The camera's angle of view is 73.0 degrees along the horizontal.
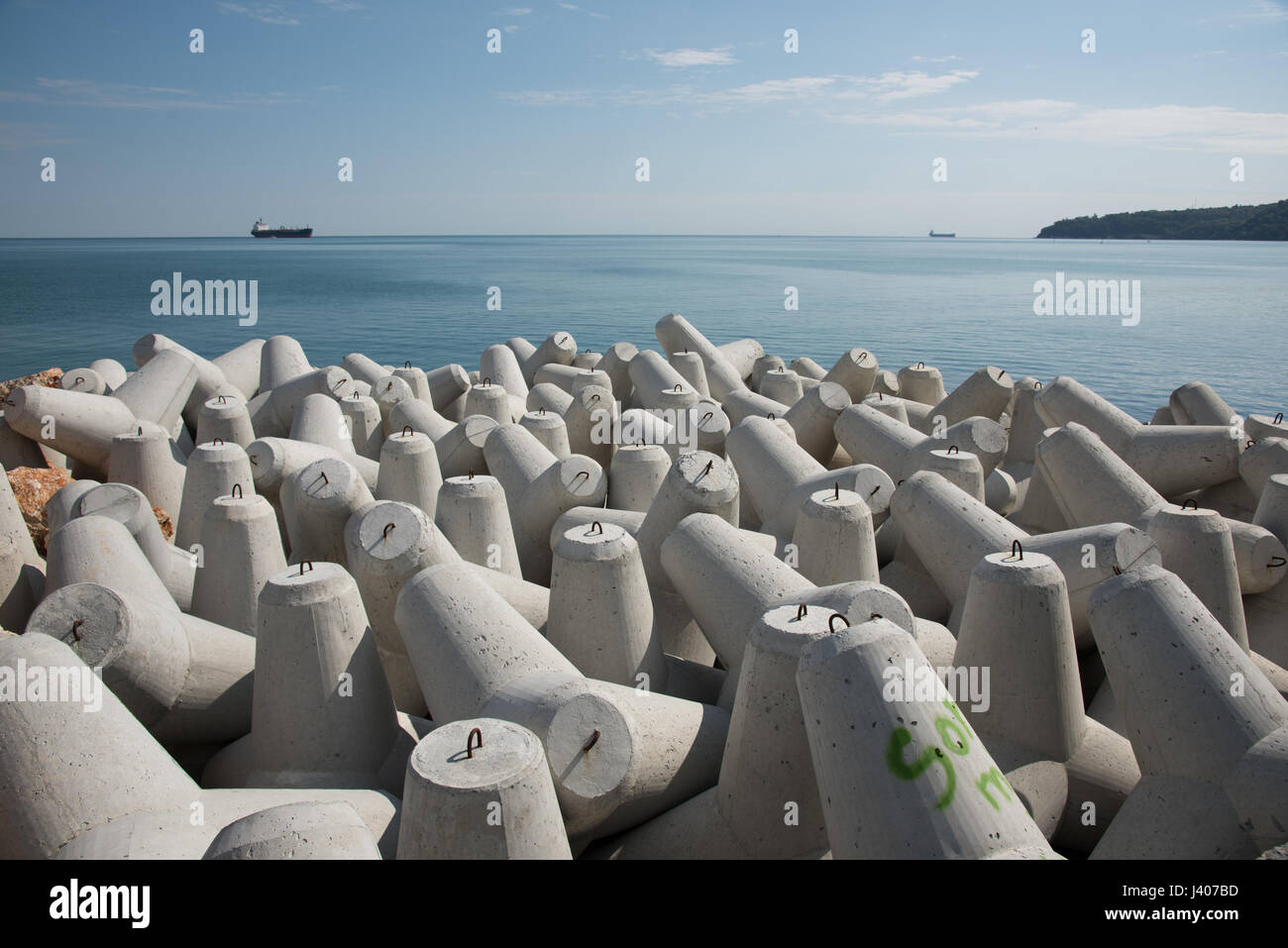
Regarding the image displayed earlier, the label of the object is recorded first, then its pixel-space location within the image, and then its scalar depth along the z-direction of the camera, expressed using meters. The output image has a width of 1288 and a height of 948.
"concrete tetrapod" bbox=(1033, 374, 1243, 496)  3.96
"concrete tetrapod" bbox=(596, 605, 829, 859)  1.87
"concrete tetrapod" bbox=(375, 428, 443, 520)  3.57
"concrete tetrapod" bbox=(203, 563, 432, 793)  2.15
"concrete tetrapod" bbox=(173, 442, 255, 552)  3.29
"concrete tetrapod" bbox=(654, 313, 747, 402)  6.07
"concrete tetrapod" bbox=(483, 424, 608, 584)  3.50
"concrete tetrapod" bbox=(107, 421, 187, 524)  3.70
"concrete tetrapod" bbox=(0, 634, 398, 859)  1.64
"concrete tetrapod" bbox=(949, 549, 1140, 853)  2.14
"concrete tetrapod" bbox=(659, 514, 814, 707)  2.47
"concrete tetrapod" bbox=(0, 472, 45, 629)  2.79
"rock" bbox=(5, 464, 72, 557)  3.28
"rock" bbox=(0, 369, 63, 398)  4.72
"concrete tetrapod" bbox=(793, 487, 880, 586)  2.85
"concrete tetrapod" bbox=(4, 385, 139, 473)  3.85
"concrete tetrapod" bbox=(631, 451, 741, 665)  3.02
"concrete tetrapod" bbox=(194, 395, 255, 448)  4.25
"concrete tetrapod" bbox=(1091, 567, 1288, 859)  1.78
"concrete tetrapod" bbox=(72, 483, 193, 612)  2.93
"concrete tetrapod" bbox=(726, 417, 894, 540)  3.46
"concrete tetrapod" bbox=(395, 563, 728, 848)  1.83
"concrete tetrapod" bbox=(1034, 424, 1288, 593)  3.36
